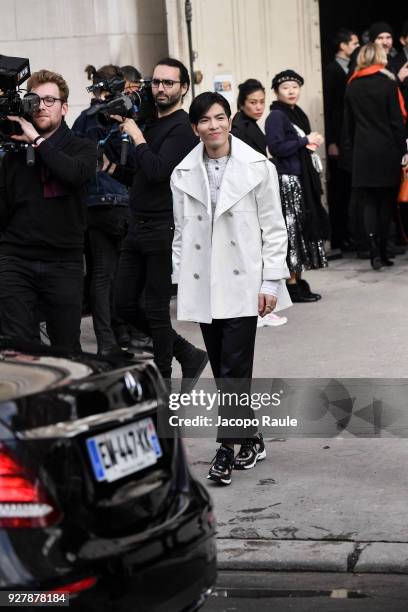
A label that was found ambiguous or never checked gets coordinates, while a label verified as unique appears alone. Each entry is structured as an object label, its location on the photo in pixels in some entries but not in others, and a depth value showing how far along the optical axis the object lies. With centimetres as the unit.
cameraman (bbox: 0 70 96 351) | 652
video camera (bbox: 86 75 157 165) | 761
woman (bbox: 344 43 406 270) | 1248
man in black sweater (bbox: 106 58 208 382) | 775
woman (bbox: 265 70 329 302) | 1108
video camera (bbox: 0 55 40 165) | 649
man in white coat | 641
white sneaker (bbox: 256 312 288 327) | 1038
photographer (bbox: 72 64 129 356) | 936
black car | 352
